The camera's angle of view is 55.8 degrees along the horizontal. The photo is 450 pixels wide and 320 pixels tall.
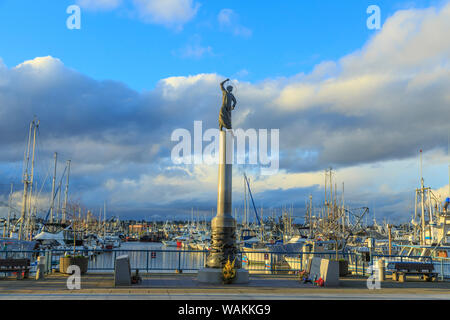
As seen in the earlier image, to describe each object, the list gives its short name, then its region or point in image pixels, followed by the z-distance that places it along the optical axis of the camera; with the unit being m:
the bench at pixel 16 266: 18.28
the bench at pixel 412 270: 20.62
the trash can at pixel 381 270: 20.14
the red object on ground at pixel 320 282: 17.61
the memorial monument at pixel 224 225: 18.27
